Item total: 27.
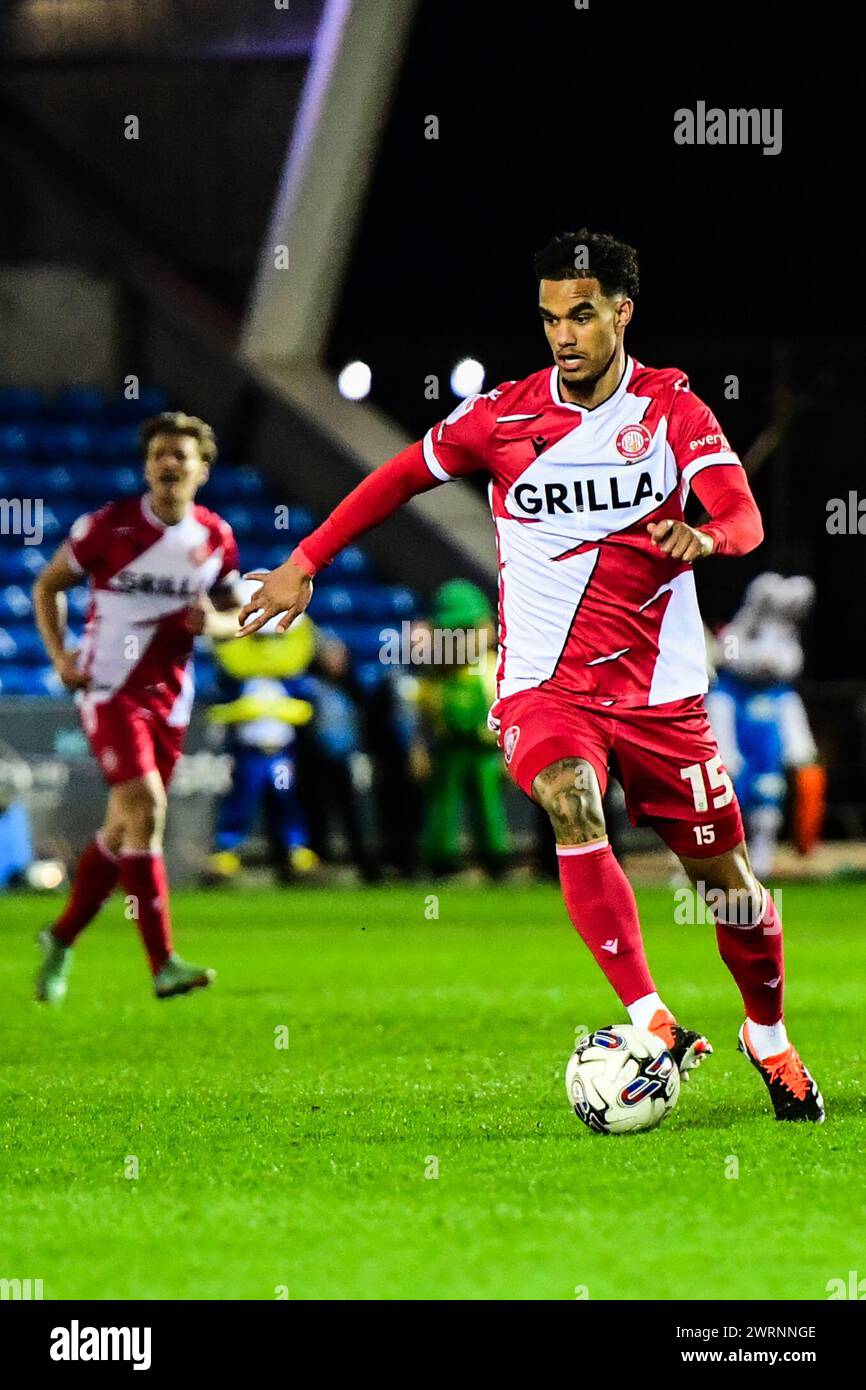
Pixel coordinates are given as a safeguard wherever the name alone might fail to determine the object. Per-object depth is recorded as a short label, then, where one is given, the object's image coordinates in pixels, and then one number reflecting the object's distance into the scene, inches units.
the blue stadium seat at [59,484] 839.1
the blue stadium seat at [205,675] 707.7
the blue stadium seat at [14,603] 778.2
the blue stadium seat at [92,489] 844.6
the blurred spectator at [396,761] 662.5
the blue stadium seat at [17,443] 866.8
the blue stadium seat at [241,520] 837.8
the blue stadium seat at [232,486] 872.3
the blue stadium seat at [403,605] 809.5
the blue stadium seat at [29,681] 735.7
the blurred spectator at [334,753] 647.8
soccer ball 211.3
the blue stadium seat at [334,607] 807.1
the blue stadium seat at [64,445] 871.7
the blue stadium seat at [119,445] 876.0
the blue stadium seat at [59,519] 823.1
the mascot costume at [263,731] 624.4
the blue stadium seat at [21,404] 900.0
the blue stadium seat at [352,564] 845.2
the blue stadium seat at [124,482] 844.6
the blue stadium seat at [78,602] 794.8
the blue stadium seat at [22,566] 795.4
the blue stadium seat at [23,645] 761.6
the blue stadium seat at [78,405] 906.1
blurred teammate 348.8
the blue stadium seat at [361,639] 789.9
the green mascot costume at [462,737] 627.5
